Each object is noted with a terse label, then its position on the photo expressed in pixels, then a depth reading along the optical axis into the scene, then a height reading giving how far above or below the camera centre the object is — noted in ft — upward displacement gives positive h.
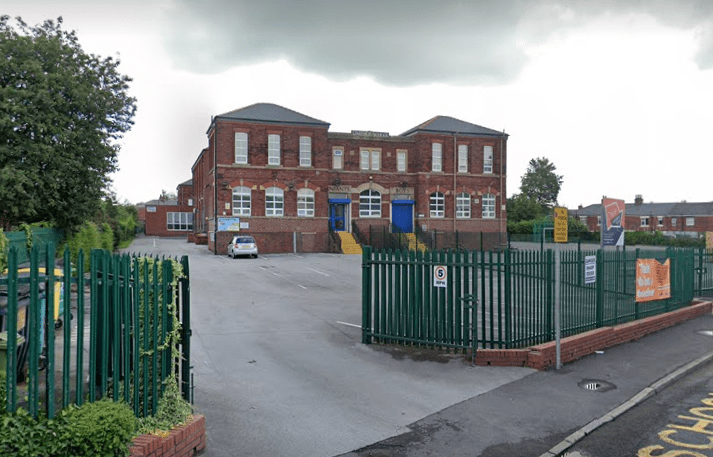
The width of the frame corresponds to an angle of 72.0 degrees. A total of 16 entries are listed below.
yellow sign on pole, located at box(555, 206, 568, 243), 26.63 +0.03
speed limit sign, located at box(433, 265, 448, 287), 27.86 -2.81
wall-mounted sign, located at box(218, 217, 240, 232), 113.09 +0.78
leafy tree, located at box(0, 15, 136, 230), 61.41 +13.40
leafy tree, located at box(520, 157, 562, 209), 280.92 +23.87
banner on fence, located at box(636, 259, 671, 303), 37.93 -4.31
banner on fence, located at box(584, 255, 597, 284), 30.45 -2.70
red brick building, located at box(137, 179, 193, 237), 222.69 +3.44
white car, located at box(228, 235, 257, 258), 102.73 -3.98
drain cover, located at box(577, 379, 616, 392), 23.91 -7.92
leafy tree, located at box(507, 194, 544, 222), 209.55 +6.65
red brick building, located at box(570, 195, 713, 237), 250.57 +5.16
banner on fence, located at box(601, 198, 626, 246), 46.37 +0.41
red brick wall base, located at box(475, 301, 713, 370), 26.91 -7.25
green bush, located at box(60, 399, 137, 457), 12.09 -5.10
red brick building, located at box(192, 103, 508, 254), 115.96 +12.66
